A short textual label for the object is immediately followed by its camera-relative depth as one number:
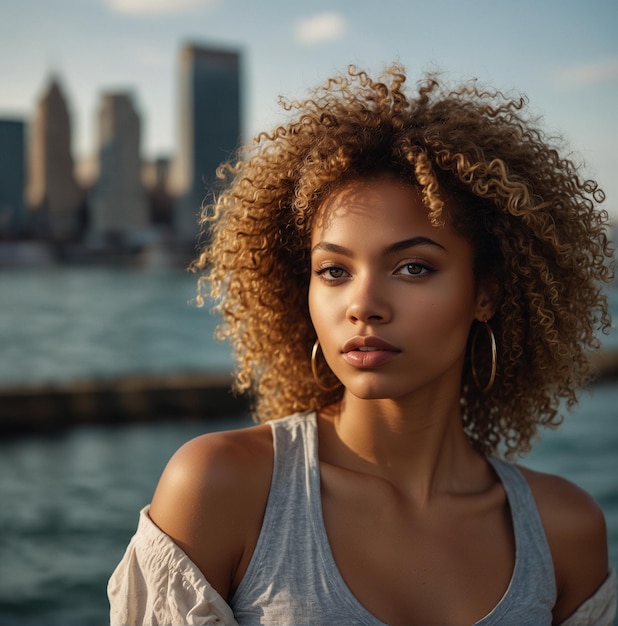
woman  1.61
